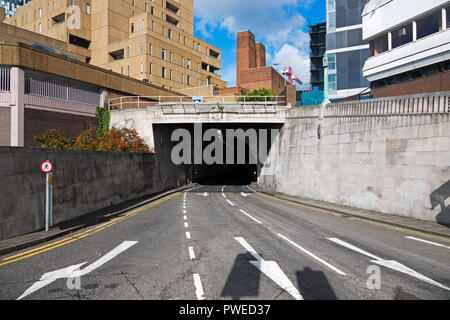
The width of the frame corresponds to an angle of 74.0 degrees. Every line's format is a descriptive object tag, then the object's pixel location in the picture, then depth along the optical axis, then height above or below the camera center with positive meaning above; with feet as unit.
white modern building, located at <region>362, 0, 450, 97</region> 71.82 +30.39
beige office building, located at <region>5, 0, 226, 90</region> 168.04 +73.30
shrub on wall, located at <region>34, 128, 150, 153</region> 73.51 +3.92
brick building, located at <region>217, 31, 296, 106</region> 197.67 +58.72
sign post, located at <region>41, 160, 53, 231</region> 35.47 -4.52
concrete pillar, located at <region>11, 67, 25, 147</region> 67.92 +11.32
